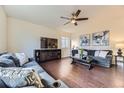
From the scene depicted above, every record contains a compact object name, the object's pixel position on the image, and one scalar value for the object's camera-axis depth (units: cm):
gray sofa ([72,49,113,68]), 250
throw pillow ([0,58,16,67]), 107
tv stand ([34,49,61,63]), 233
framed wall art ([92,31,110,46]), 206
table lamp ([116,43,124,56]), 212
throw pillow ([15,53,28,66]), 175
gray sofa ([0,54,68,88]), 64
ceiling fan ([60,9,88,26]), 210
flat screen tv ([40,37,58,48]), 194
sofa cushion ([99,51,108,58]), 253
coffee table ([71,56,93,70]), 250
